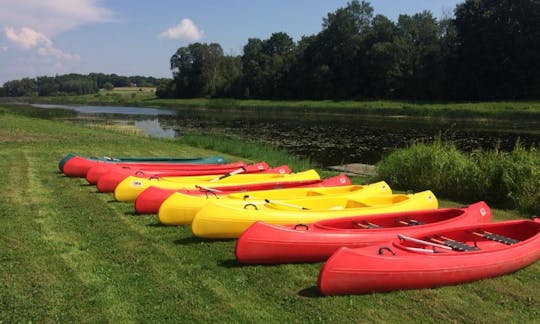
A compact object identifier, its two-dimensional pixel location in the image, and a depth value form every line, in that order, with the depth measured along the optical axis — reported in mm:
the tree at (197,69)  85212
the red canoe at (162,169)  8713
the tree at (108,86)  127375
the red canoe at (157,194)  6792
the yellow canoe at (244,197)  6227
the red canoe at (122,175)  8180
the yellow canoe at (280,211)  5609
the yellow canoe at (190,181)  7562
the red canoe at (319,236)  4879
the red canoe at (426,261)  4246
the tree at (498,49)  48188
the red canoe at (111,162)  9531
